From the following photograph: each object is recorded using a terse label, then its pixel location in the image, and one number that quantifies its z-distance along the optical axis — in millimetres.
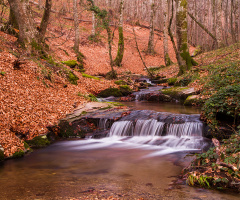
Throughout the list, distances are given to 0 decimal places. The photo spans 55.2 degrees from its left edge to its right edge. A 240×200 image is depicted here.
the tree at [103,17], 18891
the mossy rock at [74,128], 9211
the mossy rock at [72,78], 14212
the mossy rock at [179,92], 13289
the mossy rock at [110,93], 15617
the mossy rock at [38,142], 7780
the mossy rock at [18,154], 6591
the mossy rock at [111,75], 19359
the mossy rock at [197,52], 26875
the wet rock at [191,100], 12055
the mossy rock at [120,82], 18266
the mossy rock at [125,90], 16641
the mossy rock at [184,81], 14766
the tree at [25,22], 12648
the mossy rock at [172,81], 17062
